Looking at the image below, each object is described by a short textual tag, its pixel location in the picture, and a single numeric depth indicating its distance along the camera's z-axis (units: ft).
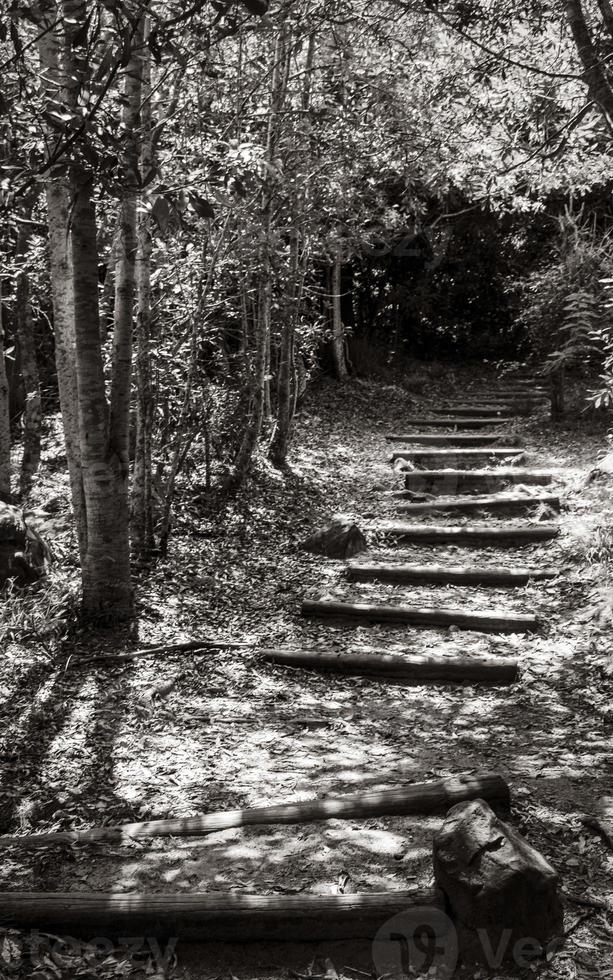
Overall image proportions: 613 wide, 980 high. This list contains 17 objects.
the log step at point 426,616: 18.76
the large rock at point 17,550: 20.26
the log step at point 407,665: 16.49
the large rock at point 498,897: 8.45
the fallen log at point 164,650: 17.16
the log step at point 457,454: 34.42
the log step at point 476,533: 24.81
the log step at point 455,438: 38.04
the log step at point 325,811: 11.12
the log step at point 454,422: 42.32
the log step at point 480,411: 44.41
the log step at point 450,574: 21.79
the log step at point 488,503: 26.63
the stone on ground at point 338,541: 24.66
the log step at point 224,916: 8.83
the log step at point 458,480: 30.48
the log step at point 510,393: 47.96
